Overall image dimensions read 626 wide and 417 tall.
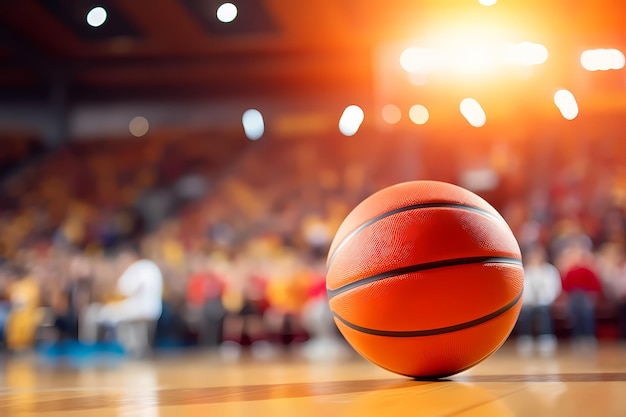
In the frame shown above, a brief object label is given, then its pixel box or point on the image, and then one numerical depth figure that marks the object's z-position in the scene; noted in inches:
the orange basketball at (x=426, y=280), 72.1
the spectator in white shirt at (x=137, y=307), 236.2
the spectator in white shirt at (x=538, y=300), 288.0
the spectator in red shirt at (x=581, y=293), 277.4
